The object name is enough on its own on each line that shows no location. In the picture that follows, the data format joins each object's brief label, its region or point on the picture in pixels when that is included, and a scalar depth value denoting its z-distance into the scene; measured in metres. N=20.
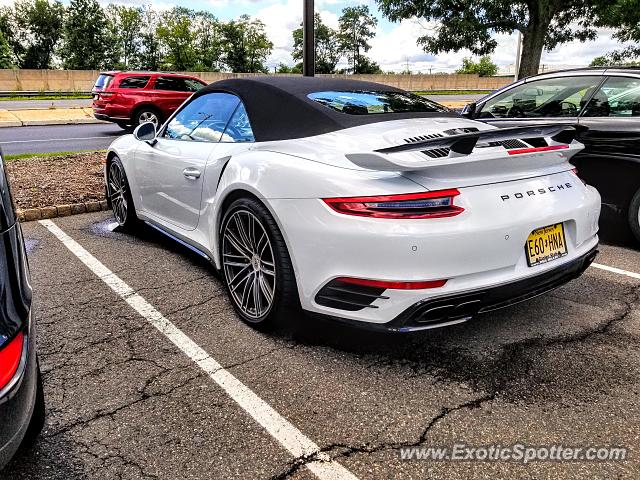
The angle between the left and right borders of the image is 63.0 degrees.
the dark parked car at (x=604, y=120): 4.54
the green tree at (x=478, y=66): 84.19
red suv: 14.19
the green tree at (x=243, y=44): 63.53
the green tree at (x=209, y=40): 60.88
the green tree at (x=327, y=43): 74.88
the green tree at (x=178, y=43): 54.75
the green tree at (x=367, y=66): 74.88
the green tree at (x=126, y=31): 60.19
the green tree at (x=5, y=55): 43.62
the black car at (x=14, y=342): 1.54
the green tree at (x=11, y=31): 57.59
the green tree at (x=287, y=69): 59.94
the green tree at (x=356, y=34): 74.88
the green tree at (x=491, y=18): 14.80
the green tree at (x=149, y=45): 62.38
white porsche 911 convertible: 2.39
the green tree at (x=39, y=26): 58.75
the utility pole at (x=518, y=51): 19.94
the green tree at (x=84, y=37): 55.62
